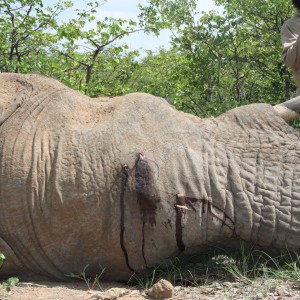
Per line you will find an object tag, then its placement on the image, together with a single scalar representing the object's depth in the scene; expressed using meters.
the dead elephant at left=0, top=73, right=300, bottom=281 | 3.87
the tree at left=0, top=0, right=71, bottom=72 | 8.95
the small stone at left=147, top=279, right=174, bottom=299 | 3.58
